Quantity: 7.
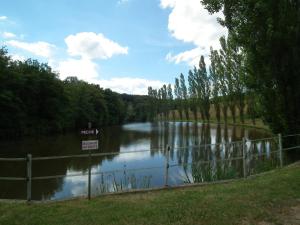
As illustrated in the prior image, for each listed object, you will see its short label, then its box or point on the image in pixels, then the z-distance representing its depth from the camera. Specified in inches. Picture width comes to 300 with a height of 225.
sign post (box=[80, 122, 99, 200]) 196.0
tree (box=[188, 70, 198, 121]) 2016.4
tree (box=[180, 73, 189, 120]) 2491.3
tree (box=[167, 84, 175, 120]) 2995.1
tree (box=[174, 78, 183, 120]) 2607.5
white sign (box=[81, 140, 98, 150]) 196.2
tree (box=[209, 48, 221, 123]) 1620.8
